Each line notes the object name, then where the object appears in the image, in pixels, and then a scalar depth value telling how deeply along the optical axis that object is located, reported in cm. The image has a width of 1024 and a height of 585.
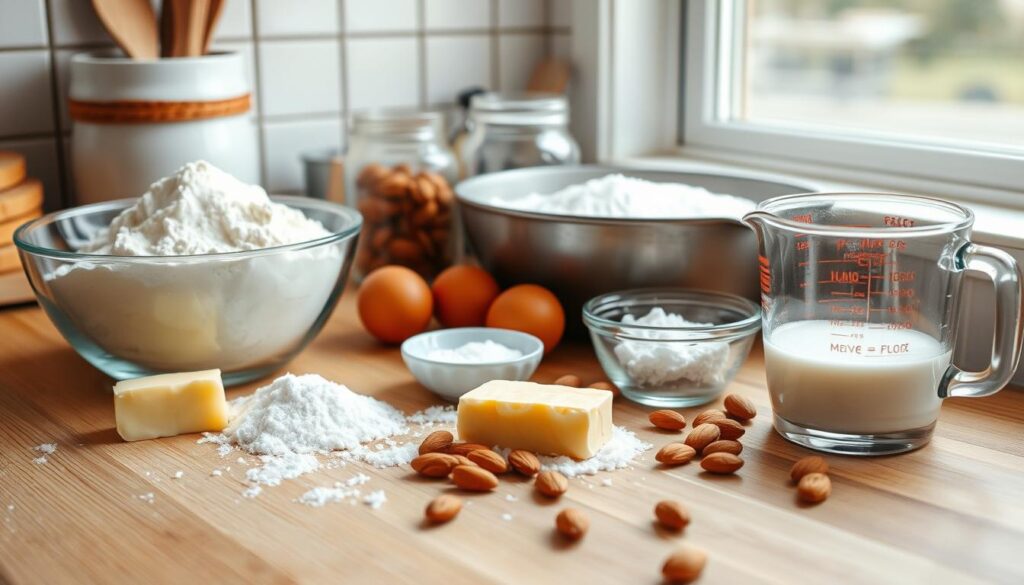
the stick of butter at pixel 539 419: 84
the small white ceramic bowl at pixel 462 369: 99
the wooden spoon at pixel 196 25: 130
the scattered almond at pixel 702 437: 87
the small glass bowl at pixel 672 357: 96
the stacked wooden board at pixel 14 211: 120
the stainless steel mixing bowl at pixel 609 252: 111
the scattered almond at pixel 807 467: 81
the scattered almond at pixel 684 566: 65
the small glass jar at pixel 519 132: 143
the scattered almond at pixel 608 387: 99
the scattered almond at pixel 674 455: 84
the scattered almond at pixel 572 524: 72
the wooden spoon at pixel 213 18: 132
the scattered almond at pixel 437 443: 87
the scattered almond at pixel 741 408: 94
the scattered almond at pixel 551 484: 79
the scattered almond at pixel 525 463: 83
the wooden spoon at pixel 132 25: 127
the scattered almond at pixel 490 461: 83
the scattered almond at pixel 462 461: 82
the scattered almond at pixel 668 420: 92
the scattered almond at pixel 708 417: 91
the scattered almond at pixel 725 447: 85
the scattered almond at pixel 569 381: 102
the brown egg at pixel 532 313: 111
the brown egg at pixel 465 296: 119
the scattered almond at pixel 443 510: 75
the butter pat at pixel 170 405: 90
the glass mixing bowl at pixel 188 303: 96
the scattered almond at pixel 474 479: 80
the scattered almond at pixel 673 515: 73
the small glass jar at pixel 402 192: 135
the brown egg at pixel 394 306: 116
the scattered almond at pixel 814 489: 77
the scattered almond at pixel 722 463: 82
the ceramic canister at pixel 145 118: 124
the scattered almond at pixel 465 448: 85
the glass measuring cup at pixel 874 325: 83
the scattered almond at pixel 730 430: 89
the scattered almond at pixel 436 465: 82
